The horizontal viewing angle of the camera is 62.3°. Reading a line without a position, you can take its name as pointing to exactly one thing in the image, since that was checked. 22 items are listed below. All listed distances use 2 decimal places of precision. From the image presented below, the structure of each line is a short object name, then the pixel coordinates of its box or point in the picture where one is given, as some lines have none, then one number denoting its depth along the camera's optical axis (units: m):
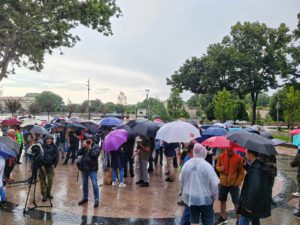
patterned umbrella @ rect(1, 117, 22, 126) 9.75
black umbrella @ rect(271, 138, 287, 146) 5.98
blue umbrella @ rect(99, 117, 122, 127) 10.08
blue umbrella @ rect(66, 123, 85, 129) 9.76
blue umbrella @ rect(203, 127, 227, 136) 7.62
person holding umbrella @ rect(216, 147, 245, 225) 4.78
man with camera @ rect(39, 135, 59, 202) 6.00
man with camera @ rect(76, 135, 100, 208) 5.82
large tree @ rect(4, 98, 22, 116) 33.72
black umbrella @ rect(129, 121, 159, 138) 7.49
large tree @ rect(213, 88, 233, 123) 29.50
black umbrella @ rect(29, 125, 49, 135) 7.20
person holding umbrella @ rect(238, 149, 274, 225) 3.72
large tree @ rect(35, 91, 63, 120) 104.50
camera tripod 5.57
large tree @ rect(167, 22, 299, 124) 30.46
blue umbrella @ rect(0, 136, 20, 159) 5.26
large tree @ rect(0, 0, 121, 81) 12.87
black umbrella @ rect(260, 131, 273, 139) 6.99
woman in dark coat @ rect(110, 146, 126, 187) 7.40
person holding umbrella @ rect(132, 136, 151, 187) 7.51
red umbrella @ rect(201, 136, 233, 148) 4.79
